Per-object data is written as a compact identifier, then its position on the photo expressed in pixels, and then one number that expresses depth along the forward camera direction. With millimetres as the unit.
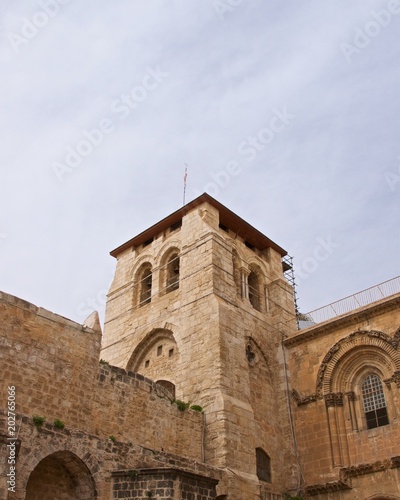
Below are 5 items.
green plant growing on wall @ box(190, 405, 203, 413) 15289
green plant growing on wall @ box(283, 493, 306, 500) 15445
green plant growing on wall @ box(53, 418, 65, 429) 10617
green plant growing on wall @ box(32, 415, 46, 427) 10266
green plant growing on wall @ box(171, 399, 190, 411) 14723
